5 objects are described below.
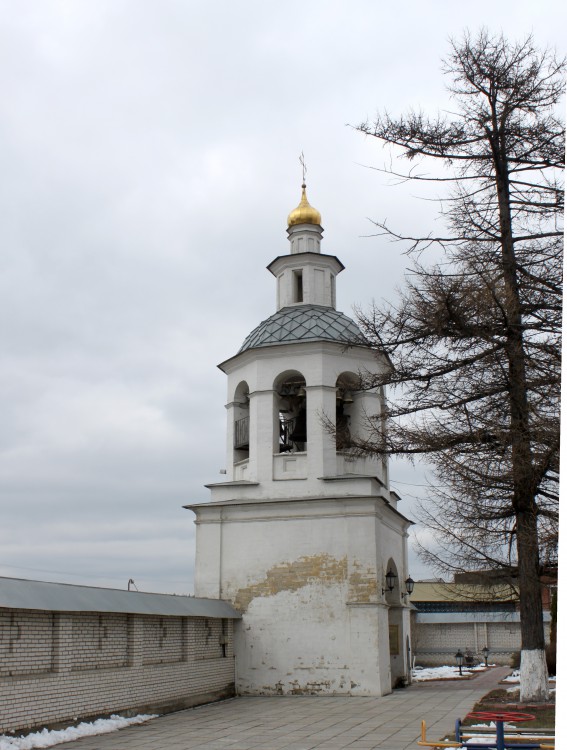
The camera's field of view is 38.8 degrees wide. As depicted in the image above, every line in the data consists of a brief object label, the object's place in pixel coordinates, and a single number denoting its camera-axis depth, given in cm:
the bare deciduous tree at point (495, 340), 1108
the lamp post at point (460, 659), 2491
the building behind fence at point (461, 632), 3216
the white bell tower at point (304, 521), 1698
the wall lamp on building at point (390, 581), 1839
